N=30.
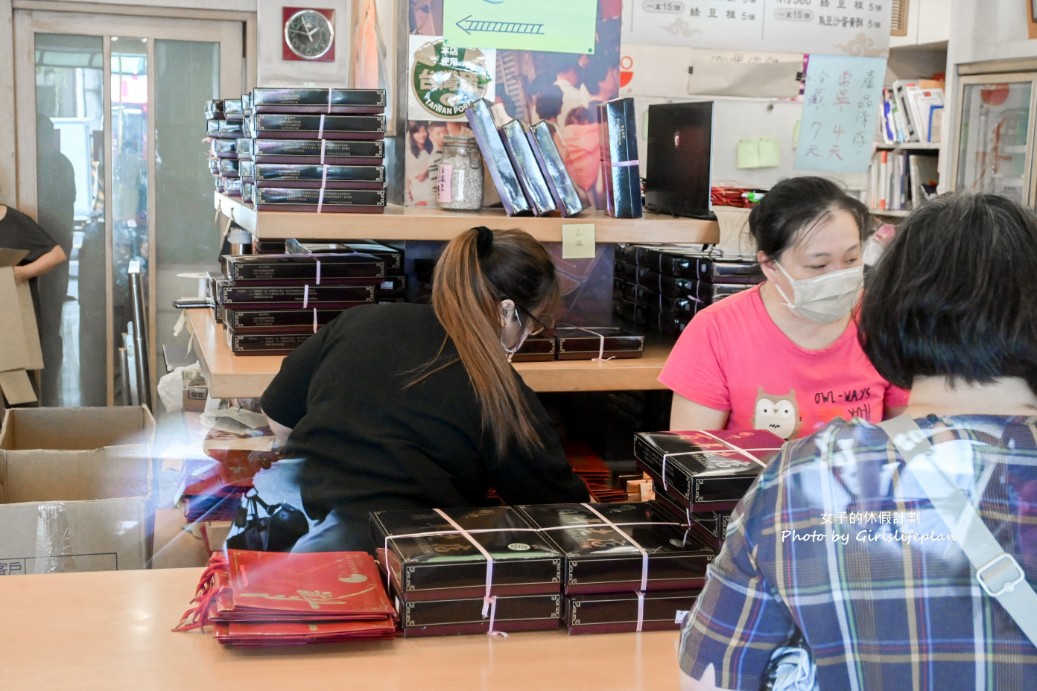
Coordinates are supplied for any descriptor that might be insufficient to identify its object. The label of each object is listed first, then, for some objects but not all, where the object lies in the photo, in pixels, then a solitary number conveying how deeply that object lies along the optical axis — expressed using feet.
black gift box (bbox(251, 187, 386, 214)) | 8.99
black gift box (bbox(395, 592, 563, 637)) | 5.09
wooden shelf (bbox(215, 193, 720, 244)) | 8.82
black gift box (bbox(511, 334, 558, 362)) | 9.24
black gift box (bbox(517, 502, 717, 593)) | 5.20
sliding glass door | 19.06
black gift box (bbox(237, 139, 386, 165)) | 9.06
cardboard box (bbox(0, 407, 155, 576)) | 7.62
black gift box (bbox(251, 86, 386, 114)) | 9.12
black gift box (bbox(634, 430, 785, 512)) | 5.14
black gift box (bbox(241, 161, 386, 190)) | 9.00
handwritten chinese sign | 11.64
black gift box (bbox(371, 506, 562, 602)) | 5.03
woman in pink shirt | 7.62
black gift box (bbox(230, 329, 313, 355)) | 9.39
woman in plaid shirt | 3.34
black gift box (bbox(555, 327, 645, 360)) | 9.47
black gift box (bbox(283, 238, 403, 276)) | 10.08
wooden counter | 4.67
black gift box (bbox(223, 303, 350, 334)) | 9.38
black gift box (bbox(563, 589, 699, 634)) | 5.25
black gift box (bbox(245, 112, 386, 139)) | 9.12
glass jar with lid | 9.67
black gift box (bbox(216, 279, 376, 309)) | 9.39
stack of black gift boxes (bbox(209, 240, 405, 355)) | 9.41
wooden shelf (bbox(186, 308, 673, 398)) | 8.61
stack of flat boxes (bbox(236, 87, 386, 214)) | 9.04
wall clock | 18.39
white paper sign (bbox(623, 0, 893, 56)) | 12.29
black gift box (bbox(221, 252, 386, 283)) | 9.46
